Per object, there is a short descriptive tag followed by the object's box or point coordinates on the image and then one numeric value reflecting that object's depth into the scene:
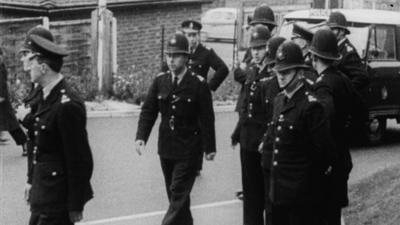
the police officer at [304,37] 8.63
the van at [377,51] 15.29
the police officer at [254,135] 8.96
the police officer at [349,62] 9.46
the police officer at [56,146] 6.14
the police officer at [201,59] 12.21
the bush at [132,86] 20.80
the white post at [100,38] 21.61
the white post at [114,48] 21.81
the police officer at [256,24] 9.77
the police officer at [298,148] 6.84
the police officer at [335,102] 7.28
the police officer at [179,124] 8.72
